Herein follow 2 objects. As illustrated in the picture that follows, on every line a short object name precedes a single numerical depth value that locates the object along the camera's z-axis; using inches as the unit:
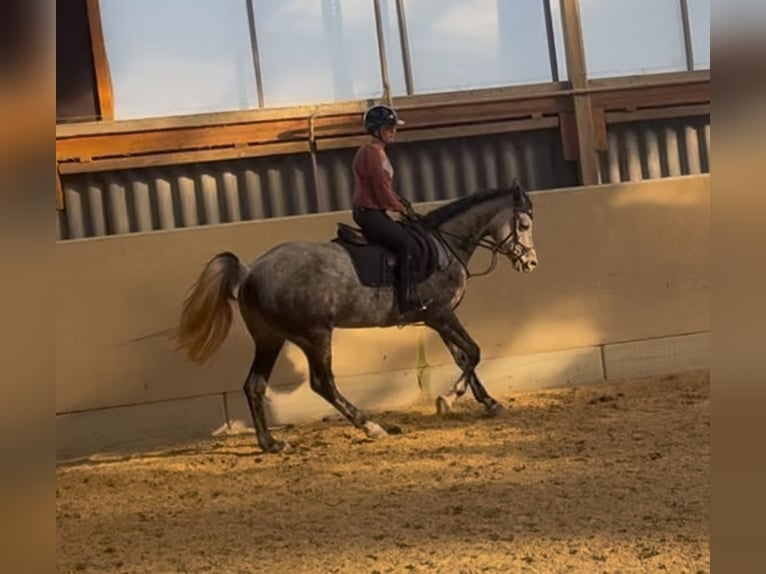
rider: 373.1
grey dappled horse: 358.0
